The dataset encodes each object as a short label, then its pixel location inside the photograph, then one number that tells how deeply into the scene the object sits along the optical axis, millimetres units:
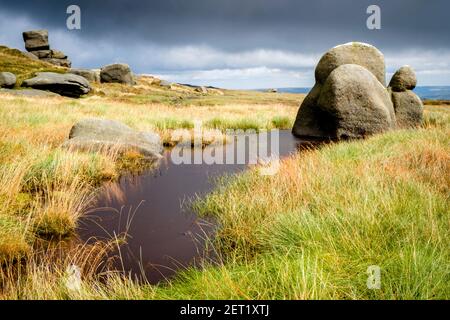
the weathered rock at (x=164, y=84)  65975
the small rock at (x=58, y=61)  64500
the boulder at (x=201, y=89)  76281
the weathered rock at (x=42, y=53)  63975
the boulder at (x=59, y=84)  33950
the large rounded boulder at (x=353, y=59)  14742
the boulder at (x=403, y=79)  15516
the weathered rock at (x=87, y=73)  48906
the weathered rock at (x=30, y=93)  29109
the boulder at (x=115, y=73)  52656
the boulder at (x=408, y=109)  15086
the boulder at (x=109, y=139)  9117
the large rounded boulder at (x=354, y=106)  12727
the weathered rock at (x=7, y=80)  32531
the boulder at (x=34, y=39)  63656
